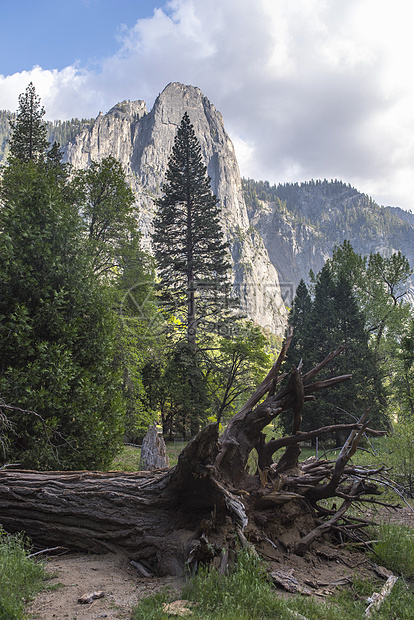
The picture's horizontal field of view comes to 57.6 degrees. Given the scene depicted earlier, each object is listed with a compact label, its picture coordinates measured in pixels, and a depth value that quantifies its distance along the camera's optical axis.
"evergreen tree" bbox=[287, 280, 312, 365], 31.53
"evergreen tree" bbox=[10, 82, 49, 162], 23.02
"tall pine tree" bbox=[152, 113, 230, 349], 29.12
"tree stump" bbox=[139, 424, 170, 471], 8.74
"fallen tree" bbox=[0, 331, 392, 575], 4.26
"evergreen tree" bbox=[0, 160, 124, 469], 6.20
